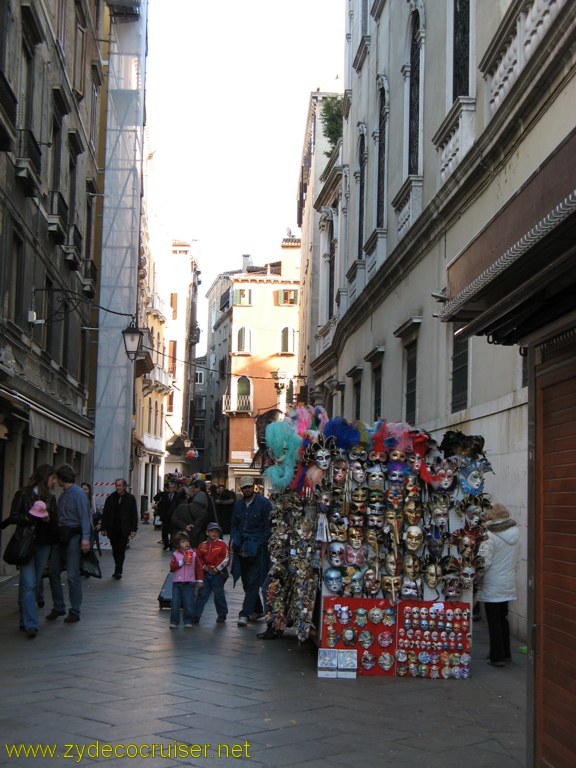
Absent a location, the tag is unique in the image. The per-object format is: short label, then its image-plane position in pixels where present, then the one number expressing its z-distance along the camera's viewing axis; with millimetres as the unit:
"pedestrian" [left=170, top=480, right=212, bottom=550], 13461
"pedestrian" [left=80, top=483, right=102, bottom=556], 20362
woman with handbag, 10578
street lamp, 22500
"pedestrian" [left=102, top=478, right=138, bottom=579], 17156
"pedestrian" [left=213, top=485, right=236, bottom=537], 27094
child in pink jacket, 11406
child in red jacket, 11688
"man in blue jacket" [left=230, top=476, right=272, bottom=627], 12055
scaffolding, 29359
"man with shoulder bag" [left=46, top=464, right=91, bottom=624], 11602
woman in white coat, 9438
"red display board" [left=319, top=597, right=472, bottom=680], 8828
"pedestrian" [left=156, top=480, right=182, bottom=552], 23250
